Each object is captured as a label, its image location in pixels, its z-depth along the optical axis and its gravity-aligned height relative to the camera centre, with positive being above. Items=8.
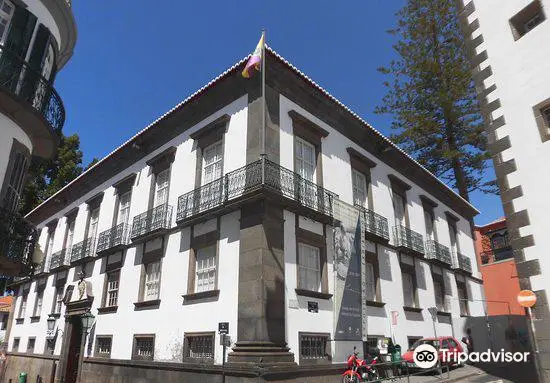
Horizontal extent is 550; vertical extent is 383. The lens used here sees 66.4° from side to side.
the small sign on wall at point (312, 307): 13.38 +1.34
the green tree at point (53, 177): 31.33 +12.52
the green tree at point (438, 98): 26.97 +15.51
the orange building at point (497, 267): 27.48 +5.49
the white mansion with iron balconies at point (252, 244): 12.90 +3.92
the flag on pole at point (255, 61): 12.91 +8.38
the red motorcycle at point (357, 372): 12.86 -0.59
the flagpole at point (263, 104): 13.19 +7.33
